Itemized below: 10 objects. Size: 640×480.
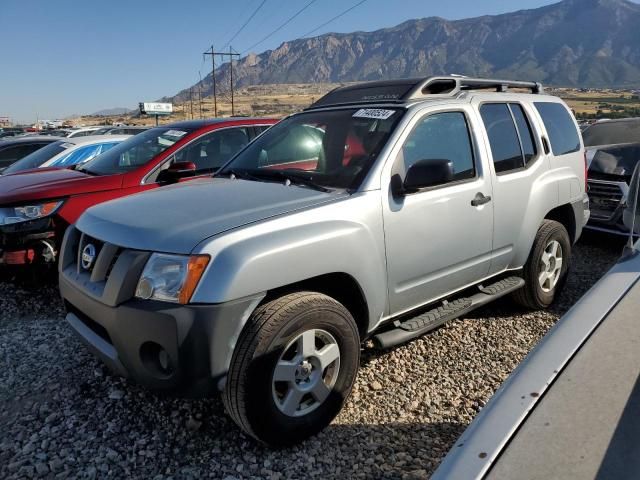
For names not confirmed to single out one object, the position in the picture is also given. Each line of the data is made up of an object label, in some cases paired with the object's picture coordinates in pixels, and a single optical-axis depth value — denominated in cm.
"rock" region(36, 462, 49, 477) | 248
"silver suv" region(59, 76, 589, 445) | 231
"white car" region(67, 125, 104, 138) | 1601
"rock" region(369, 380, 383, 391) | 323
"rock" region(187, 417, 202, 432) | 281
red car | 448
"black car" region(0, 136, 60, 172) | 962
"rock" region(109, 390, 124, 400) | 312
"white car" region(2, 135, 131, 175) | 738
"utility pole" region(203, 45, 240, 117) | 4886
